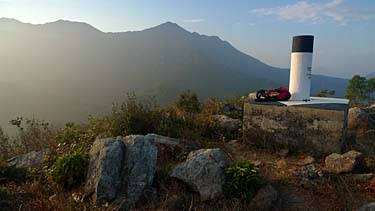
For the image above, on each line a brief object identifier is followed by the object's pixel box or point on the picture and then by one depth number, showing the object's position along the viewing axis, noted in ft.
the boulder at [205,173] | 12.73
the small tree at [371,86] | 63.10
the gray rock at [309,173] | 14.26
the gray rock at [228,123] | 22.15
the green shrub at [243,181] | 12.64
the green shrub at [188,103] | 28.07
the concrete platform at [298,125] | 17.80
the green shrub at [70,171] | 13.82
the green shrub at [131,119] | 20.27
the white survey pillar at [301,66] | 20.01
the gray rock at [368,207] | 11.02
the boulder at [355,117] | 23.88
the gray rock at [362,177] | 14.15
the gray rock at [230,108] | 27.37
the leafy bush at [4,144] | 22.23
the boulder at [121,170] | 12.30
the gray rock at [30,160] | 17.02
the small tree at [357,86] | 64.57
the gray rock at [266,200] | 12.19
